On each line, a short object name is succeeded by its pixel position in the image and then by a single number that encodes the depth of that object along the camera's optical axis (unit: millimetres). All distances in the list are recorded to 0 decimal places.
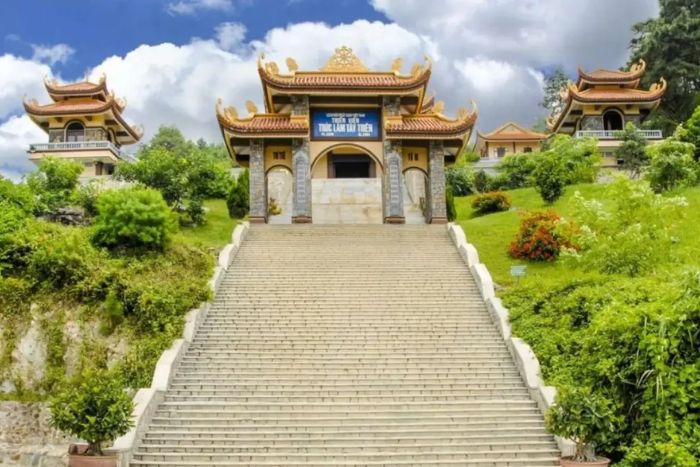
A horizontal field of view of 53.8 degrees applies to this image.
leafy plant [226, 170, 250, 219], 24891
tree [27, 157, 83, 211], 22281
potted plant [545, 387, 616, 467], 8922
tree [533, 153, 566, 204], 24438
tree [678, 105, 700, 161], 28227
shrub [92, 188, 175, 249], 16375
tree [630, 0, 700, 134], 39281
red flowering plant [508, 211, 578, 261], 18172
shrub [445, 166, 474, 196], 34219
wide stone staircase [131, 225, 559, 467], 10352
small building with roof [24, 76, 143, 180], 39312
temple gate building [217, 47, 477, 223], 22734
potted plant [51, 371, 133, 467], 9164
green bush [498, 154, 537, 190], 33750
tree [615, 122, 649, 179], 33594
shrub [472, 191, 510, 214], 26531
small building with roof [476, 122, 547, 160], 50312
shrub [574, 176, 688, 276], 14414
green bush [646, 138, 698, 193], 22938
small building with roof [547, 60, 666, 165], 37500
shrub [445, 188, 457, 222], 24456
